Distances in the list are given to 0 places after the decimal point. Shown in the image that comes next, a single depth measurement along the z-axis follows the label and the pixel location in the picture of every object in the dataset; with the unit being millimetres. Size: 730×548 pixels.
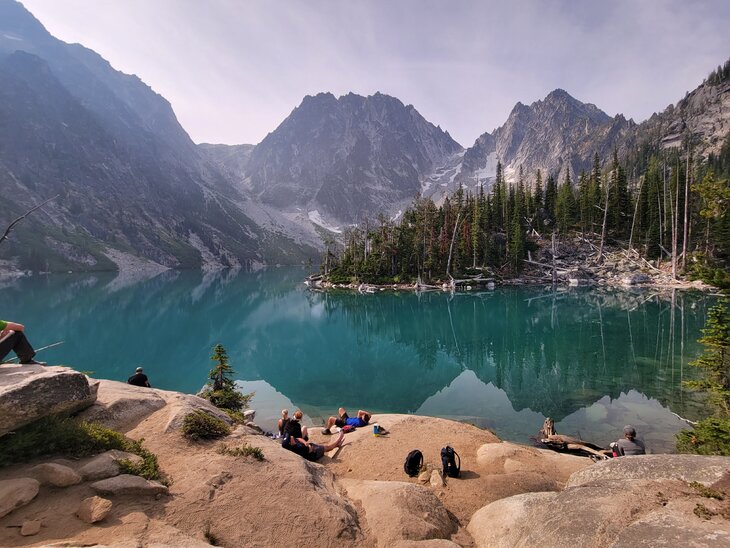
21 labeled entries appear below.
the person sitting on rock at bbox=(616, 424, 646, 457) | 12828
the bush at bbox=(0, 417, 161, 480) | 7543
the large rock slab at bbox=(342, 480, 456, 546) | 7973
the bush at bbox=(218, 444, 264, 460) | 9797
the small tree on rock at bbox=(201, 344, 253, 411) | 18312
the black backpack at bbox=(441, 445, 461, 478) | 11641
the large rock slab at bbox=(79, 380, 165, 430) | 10678
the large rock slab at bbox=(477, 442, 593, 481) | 12047
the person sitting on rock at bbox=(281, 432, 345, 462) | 12719
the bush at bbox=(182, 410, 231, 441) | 10594
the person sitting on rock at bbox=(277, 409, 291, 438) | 15477
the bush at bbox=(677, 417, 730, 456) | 11266
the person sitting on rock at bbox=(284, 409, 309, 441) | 13492
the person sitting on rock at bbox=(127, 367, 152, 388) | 16766
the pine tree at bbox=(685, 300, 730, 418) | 13820
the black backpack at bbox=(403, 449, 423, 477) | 12148
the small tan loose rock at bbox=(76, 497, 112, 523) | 6130
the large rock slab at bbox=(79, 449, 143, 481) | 7391
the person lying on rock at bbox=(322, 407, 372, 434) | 17031
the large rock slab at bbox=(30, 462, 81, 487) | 6887
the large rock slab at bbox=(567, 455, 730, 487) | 6984
